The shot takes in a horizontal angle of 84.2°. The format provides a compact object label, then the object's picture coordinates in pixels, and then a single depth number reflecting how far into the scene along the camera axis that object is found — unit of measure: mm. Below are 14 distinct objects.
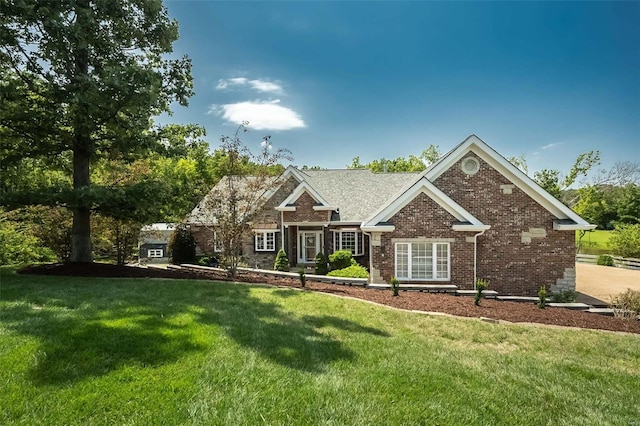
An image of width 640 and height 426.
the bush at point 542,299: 10727
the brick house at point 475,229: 14109
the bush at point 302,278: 12141
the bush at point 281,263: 19812
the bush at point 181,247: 22188
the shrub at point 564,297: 13481
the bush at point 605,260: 25688
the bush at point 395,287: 11234
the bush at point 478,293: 10555
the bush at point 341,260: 19234
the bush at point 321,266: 19470
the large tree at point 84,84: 10840
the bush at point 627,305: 10609
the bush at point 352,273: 15688
